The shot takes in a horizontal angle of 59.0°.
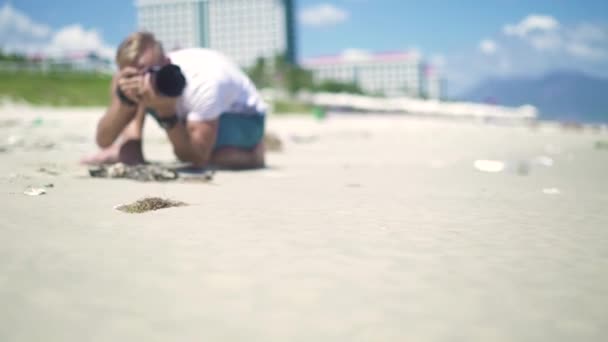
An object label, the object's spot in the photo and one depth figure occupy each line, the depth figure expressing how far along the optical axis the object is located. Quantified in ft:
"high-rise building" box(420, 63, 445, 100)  500.53
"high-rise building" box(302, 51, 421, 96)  460.96
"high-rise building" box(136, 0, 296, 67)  400.47
